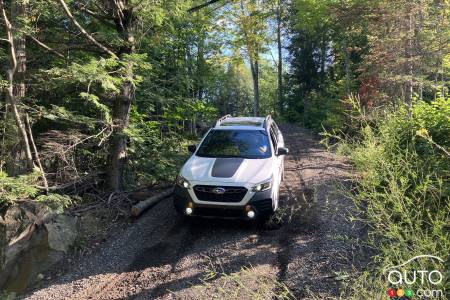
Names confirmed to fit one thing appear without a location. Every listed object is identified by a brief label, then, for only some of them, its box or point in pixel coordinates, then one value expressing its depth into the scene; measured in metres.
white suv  6.43
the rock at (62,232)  7.02
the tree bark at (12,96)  7.34
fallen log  8.08
